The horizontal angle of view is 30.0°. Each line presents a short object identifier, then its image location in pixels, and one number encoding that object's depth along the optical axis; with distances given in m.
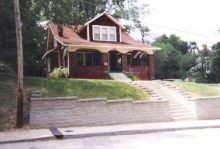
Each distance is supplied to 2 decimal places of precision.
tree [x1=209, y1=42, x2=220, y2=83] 48.81
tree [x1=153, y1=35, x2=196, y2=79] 53.50
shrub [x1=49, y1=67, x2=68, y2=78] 29.62
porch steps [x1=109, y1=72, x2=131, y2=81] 31.43
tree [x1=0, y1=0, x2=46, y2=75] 22.64
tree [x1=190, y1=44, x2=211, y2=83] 50.75
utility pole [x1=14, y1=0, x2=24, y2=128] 16.77
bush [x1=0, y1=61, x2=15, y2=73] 30.38
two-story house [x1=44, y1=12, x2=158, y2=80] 32.66
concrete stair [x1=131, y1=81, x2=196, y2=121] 20.89
